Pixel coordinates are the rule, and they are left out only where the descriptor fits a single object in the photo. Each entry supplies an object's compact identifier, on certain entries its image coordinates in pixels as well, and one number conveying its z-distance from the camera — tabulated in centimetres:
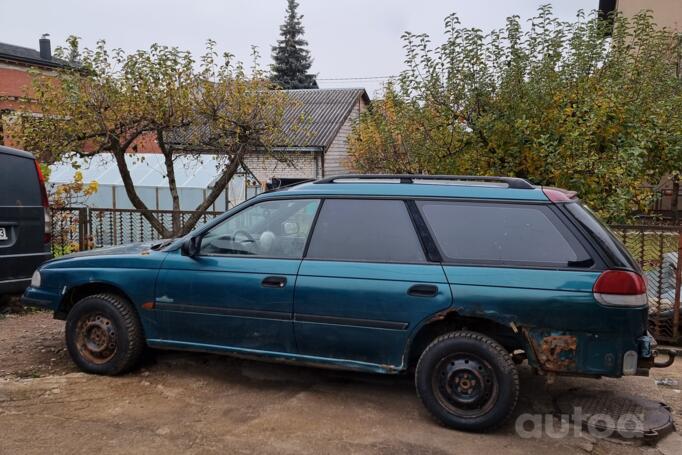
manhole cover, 400
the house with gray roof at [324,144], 2120
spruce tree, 4481
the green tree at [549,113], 734
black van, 646
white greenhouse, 1552
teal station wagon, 381
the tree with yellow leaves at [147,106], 828
